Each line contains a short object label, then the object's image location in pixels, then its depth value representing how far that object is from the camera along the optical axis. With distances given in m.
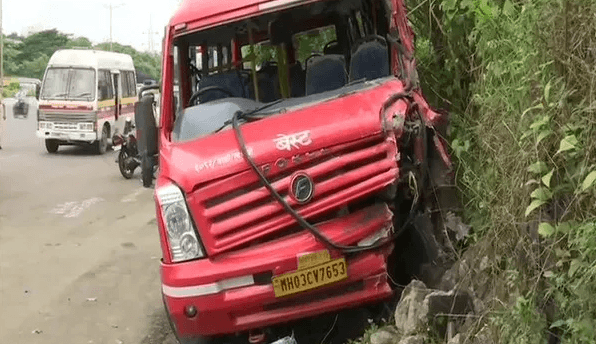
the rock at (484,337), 3.68
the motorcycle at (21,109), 36.81
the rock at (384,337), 4.34
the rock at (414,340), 4.11
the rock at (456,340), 3.91
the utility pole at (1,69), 22.48
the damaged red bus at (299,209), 4.45
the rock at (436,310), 4.16
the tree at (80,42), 75.96
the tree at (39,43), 75.88
